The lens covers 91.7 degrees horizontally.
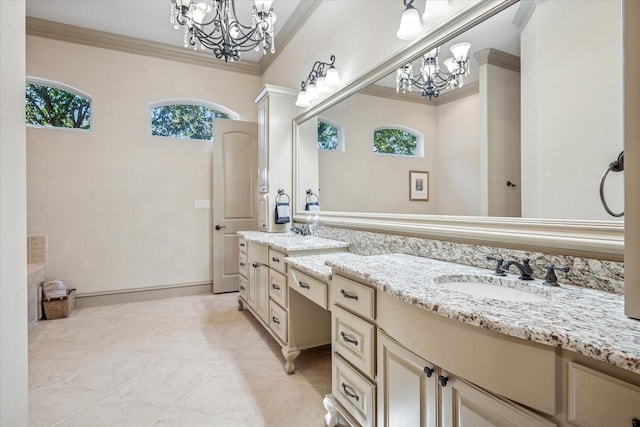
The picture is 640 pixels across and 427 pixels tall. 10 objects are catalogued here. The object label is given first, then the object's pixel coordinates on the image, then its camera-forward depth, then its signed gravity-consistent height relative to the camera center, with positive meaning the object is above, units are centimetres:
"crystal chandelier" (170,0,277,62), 210 +137
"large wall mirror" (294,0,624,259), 105 +33
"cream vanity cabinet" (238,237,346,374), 219 -75
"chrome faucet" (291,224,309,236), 311 -21
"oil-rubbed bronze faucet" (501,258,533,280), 117 -23
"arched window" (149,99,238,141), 400 +123
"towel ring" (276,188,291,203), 343 +16
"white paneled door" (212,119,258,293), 414 +25
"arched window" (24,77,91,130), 345 +121
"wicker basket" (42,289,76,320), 321 -101
